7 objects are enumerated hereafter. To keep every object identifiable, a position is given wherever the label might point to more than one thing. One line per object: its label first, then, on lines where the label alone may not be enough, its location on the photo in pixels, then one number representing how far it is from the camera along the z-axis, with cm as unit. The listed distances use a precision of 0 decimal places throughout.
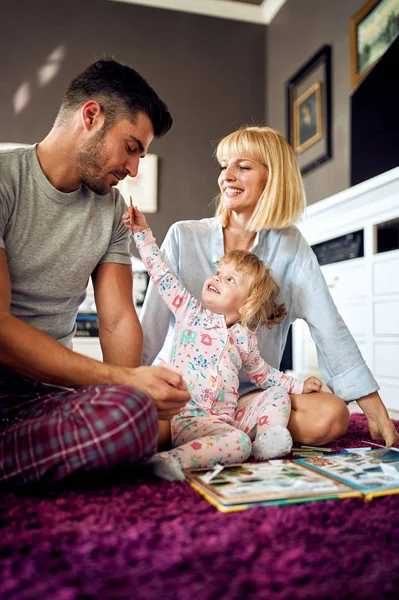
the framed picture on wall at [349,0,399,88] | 283
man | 95
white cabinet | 233
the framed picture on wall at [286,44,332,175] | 351
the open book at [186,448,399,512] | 92
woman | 154
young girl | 135
